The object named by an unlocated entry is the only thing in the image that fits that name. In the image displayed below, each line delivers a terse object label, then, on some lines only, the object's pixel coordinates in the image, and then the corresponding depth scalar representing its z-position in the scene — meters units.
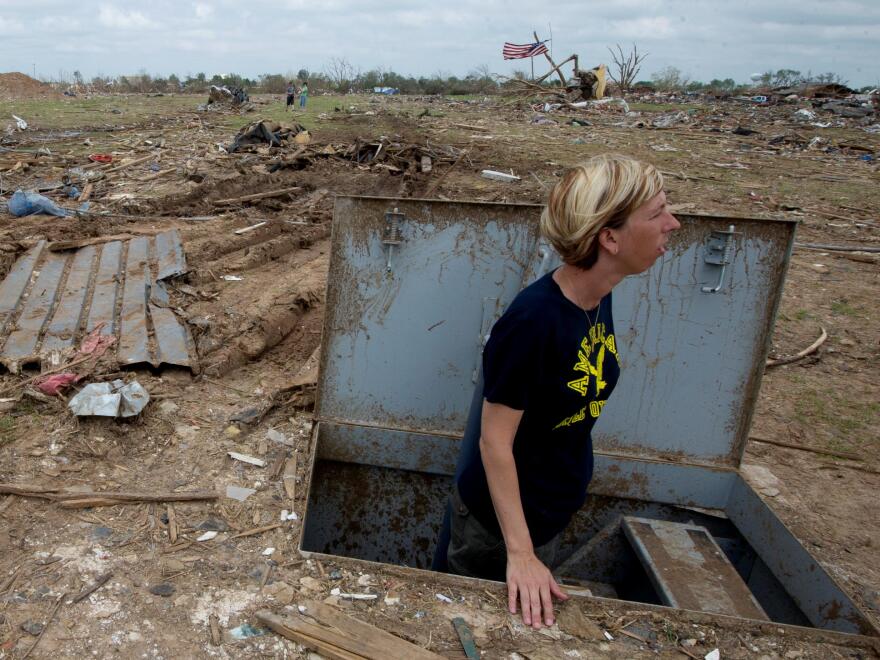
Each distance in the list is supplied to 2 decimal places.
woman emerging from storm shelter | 1.82
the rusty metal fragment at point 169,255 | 6.20
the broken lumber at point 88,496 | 2.75
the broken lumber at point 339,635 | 1.99
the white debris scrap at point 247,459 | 3.21
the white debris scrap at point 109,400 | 3.40
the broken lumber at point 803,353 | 5.69
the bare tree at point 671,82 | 36.05
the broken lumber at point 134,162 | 11.82
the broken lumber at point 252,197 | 9.63
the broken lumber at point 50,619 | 1.96
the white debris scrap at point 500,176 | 11.56
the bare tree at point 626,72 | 31.62
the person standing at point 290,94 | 23.42
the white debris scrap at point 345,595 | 2.22
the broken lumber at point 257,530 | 2.60
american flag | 29.23
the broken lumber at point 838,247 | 8.69
